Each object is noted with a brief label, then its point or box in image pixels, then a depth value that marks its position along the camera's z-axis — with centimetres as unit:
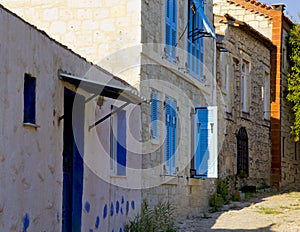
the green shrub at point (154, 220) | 1221
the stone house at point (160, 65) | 1308
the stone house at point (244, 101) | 2195
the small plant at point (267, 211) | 1752
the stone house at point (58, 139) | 773
